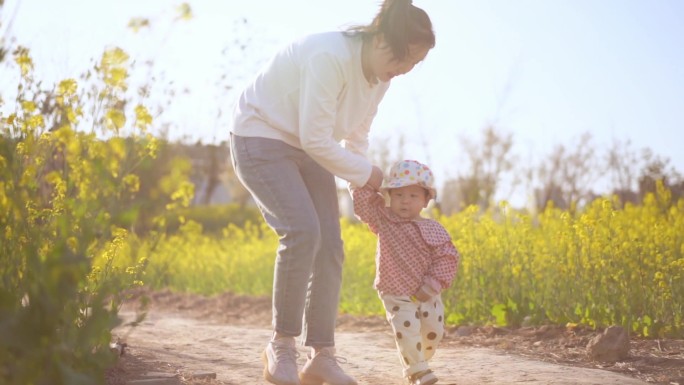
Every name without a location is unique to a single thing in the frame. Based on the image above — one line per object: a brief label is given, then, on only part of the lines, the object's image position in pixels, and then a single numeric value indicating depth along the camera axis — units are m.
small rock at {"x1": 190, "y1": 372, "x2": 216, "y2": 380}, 4.44
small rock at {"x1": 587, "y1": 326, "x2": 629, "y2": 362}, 5.06
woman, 3.75
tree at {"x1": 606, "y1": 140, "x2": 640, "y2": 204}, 16.55
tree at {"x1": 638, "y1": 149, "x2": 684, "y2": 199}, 13.48
